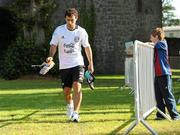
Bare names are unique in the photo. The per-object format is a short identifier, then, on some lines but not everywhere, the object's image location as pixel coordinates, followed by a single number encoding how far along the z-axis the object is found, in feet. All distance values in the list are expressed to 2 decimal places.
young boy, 37.04
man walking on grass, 37.19
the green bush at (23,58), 105.50
